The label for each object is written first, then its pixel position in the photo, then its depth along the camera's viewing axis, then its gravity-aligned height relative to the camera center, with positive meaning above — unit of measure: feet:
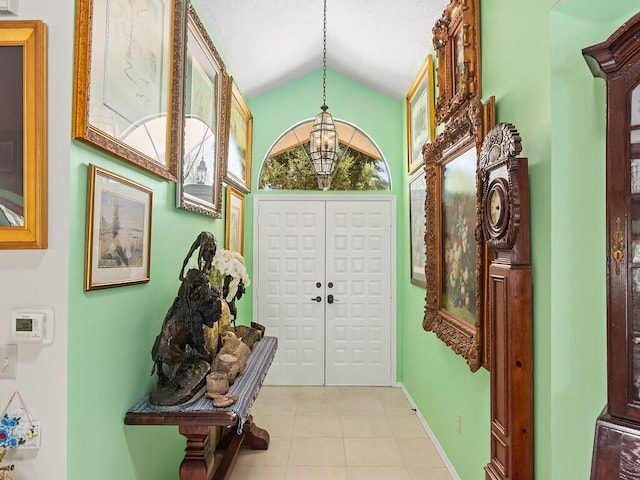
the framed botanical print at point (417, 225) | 12.84 +0.85
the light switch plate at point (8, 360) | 4.62 -1.16
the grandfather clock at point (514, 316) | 5.78 -0.86
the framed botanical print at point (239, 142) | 12.30 +3.47
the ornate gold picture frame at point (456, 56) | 7.85 +3.87
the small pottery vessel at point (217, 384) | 6.51 -1.99
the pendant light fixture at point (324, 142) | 11.18 +2.86
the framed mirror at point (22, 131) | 4.52 +1.26
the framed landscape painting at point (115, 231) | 5.09 +0.28
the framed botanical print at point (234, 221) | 12.58 +0.96
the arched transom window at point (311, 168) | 16.03 +3.13
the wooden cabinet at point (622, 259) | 4.51 -0.06
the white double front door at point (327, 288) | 15.80 -1.31
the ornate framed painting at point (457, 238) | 7.53 +0.31
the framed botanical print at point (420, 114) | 11.53 +4.12
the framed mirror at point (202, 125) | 8.41 +2.83
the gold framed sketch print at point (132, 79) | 4.80 +2.34
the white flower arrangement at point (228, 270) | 8.57 -0.36
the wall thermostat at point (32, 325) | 4.59 -0.78
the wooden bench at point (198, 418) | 5.98 -2.29
